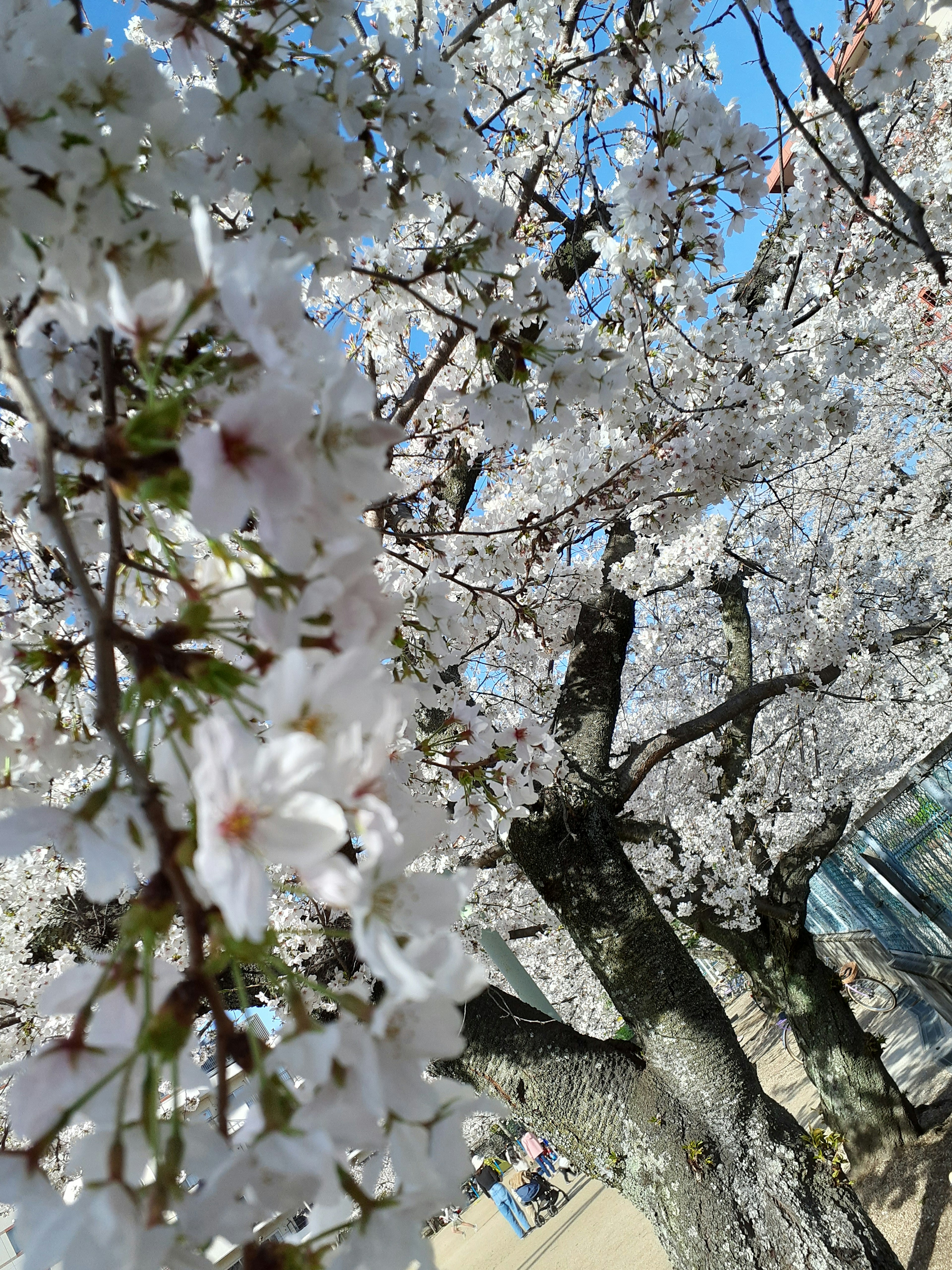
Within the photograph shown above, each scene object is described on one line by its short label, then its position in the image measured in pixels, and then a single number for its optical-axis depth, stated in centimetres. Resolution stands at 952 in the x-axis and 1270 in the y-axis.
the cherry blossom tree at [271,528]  53
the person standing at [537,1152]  1126
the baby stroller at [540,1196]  1093
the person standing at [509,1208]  1083
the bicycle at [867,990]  807
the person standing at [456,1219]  1338
